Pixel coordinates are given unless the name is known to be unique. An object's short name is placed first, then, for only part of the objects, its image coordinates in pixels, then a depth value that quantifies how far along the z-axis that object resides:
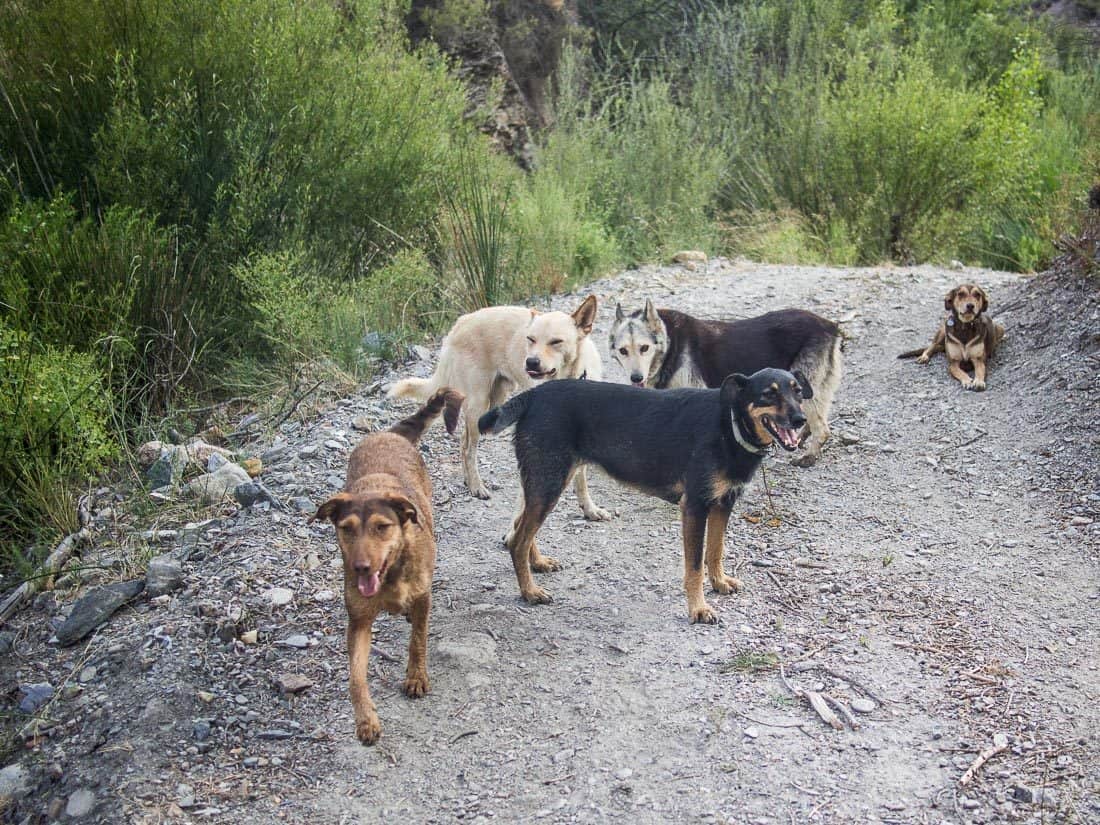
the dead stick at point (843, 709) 4.01
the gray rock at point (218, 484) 5.97
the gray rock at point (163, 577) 5.09
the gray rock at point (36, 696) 4.50
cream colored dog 6.15
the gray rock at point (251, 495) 5.81
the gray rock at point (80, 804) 3.78
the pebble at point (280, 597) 4.97
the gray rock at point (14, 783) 4.01
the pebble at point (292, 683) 4.38
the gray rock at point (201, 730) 4.12
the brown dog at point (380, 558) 3.76
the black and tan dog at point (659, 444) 4.80
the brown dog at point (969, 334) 7.66
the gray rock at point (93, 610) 4.94
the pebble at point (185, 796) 3.77
